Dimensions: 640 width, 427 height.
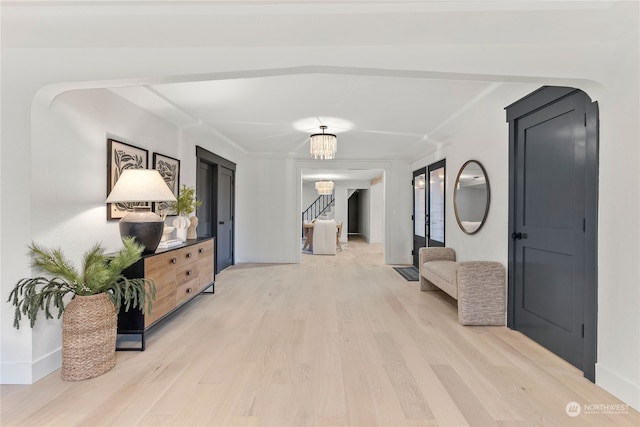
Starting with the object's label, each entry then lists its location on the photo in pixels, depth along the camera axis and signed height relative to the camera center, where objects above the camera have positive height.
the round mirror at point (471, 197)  3.81 +0.18
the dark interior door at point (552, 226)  2.36 -0.13
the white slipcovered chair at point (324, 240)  8.49 -0.81
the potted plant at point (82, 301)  2.10 -0.64
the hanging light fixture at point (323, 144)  4.49 +0.96
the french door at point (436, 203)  5.37 +0.13
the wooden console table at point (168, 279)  2.62 -0.74
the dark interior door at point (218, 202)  5.34 +0.16
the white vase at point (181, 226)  3.67 -0.19
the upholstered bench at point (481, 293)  3.24 -0.86
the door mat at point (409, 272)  5.49 -1.19
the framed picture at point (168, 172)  3.70 +0.49
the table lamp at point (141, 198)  2.65 +0.11
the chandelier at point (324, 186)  10.42 +0.82
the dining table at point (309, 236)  9.12 -0.79
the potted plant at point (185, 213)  3.70 -0.04
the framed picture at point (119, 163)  2.90 +0.47
